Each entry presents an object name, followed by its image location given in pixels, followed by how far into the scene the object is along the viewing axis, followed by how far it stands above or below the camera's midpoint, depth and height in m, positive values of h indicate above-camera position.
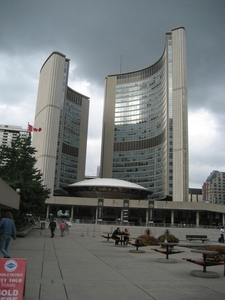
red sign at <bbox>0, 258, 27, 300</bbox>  5.05 -1.15
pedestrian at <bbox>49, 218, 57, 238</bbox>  25.88 -1.25
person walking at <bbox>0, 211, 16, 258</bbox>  9.30 -0.69
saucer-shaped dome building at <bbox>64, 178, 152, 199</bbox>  92.72 +7.72
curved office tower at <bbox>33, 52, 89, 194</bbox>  105.00 +35.01
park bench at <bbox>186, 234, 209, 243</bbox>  28.53 -1.84
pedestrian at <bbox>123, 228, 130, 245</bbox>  20.22 -1.55
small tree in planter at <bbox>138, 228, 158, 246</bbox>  19.84 -1.59
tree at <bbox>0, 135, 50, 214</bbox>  29.84 +3.87
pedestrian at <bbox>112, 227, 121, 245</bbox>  20.22 -1.57
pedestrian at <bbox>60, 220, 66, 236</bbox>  28.21 -1.41
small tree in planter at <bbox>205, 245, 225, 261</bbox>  11.74 -1.33
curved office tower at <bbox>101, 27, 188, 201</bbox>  101.53 +36.52
